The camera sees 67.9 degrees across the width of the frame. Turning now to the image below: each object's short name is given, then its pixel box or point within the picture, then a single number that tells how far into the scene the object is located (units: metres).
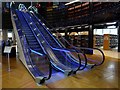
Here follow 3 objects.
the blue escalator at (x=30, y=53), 3.43
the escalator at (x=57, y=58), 3.74
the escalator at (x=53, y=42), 4.60
